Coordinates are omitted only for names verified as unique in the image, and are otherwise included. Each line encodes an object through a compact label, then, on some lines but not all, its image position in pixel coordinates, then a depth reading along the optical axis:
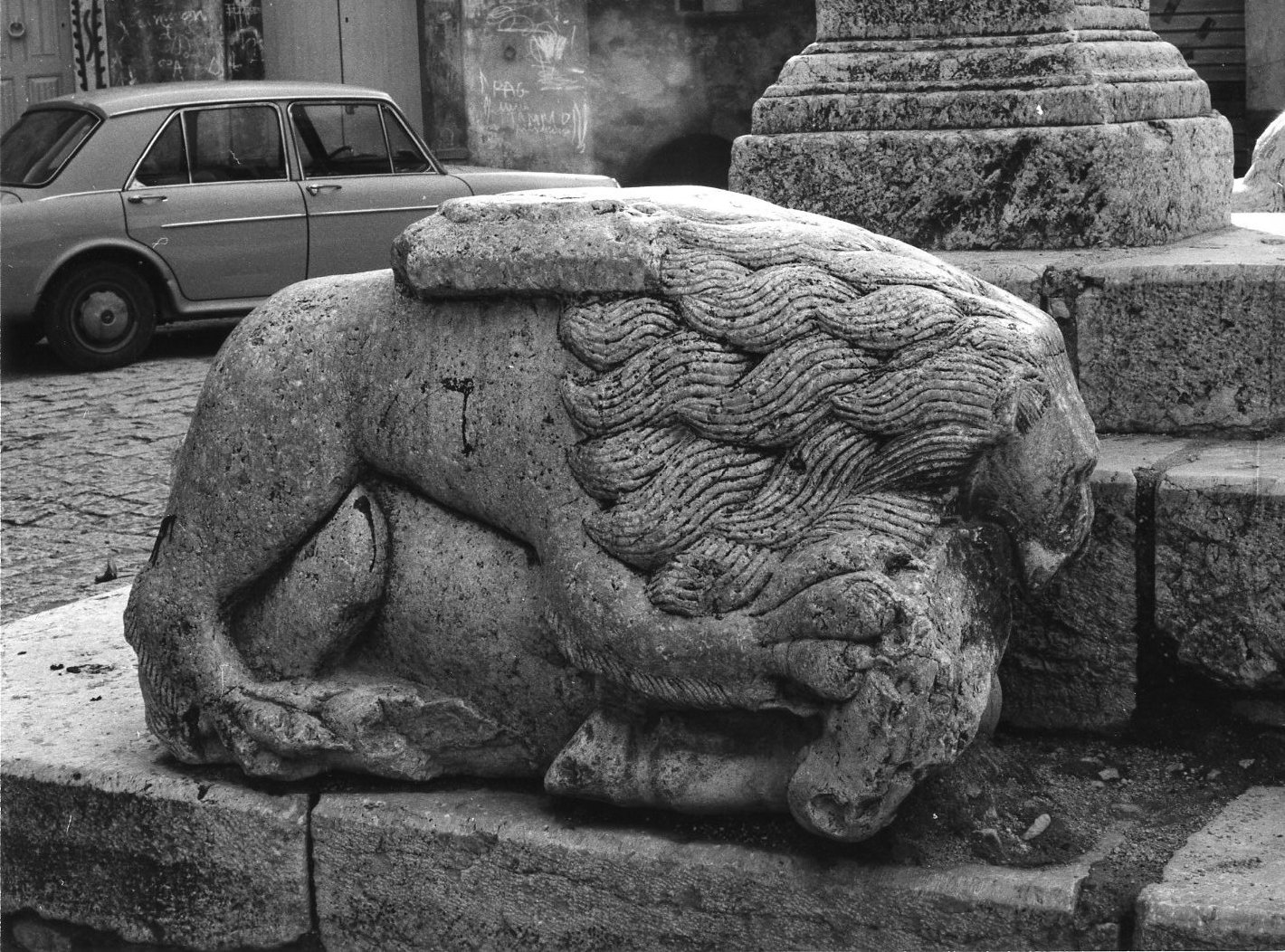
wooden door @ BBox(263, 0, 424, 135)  13.77
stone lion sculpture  2.14
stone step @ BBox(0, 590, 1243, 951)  2.14
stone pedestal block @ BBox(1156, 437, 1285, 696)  2.41
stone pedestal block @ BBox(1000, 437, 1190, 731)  2.51
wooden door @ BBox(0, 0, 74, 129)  12.44
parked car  8.50
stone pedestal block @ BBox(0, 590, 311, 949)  2.52
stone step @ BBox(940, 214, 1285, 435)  2.74
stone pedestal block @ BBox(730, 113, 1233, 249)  3.15
